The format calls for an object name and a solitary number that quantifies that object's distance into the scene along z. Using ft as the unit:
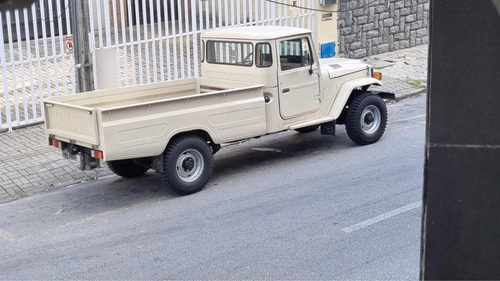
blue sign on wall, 56.59
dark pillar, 14.93
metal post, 35.91
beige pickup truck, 30.68
